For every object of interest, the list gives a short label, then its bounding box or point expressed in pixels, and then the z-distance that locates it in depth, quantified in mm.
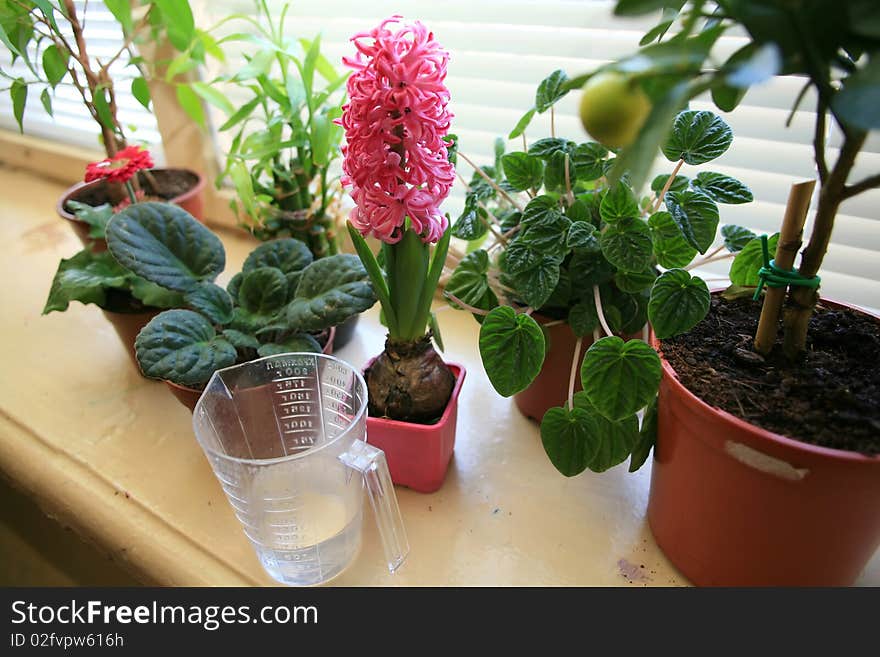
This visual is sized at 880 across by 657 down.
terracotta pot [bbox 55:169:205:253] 852
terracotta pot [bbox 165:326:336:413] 640
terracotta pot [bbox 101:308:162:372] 749
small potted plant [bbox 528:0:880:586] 407
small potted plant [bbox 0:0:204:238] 698
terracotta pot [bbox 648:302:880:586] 420
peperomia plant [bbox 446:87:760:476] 488
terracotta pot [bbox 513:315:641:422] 649
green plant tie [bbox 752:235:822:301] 454
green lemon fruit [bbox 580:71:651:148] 297
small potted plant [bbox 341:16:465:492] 477
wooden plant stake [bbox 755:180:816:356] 449
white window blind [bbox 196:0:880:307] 672
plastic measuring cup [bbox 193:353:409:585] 526
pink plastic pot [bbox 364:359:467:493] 600
